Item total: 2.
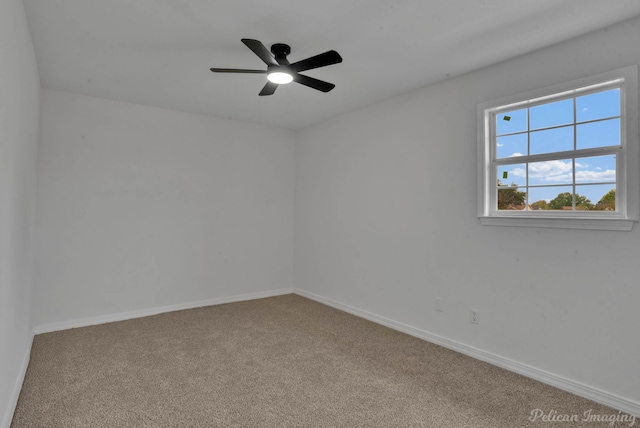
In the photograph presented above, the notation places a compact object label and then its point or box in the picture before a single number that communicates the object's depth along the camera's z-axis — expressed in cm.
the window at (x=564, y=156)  228
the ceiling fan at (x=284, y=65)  232
